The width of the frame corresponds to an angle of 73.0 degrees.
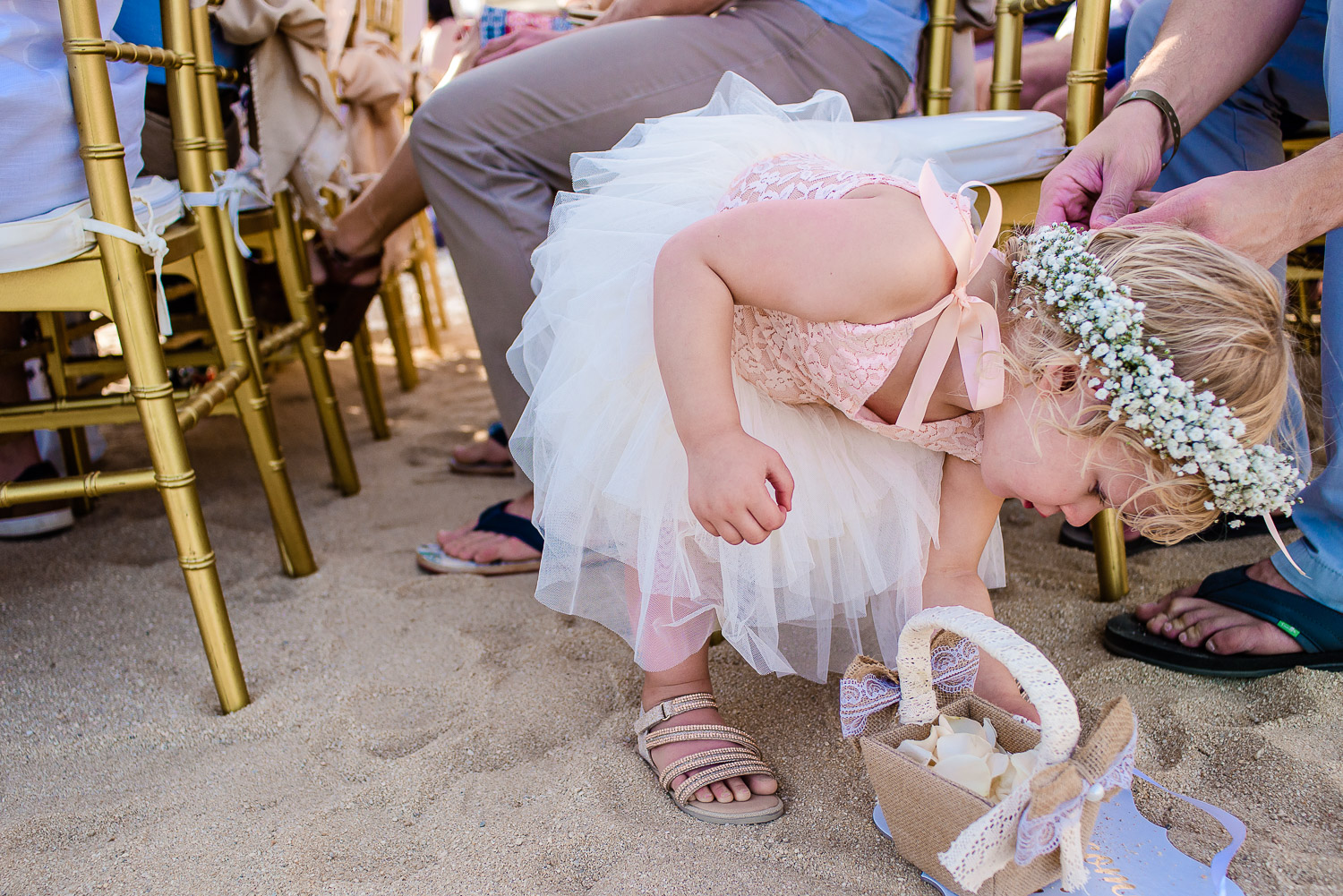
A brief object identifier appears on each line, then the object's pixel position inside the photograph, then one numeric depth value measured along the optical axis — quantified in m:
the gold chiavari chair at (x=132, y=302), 1.07
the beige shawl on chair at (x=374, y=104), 2.11
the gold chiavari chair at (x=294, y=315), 1.65
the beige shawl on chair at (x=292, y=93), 1.54
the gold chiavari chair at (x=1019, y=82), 1.27
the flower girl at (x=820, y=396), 0.86
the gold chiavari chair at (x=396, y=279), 2.25
